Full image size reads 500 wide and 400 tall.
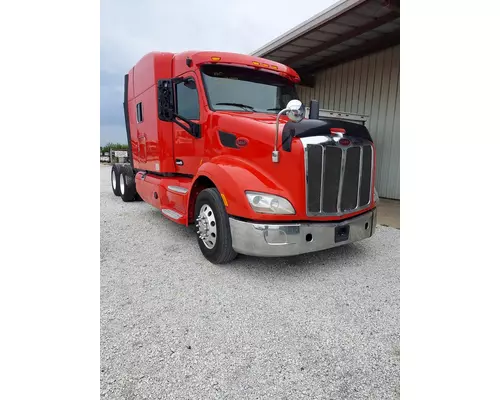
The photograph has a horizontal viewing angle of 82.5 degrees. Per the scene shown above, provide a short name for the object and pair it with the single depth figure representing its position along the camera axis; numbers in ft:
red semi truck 9.24
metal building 18.45
